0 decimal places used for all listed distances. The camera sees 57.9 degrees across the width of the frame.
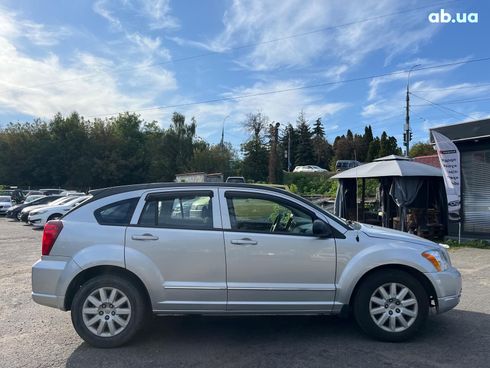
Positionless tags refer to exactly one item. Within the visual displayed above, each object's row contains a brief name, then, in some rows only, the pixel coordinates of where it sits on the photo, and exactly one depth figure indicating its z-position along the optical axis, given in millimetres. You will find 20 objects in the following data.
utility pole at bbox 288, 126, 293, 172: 75750
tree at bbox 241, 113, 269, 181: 57300
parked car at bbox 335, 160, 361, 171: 48212
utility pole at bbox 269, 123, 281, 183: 49188
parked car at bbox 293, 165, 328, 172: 61934
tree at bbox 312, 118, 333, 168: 82562
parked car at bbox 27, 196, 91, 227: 18297
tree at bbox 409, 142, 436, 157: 56344
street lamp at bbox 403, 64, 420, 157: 32062
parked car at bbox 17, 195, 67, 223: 19981
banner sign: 12711
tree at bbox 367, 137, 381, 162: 64938
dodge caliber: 4711
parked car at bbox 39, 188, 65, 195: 32531
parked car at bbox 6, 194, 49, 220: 23578
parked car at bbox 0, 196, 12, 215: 27322
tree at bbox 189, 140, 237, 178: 54812
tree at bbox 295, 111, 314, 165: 80250
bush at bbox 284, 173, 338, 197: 44781
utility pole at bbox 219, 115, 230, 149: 57697
